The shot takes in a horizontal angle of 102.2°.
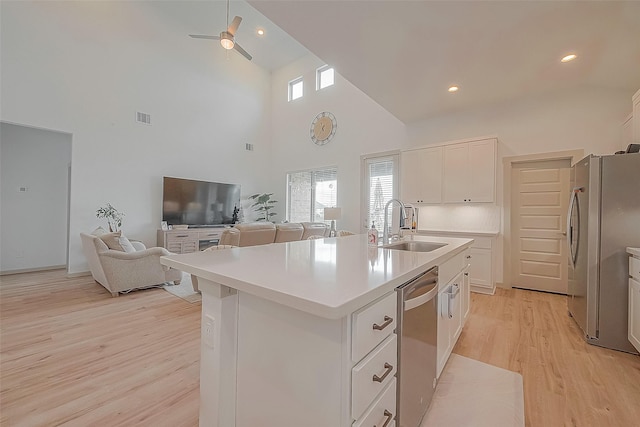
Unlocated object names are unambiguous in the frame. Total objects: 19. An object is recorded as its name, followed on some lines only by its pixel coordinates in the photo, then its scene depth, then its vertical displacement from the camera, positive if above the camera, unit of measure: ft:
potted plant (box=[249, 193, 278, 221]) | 23.93 +0.75
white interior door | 12.51 -0.30
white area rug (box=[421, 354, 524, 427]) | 4.88 -3.84
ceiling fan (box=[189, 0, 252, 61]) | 12.80 +8.81
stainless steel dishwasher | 3.60 -2.06
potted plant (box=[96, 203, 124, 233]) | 15.85 -0.32
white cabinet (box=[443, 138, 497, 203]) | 13.08 +2.40
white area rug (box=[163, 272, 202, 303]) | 11.45 -3.85
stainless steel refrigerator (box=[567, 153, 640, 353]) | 7.28 -0.60
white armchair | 11.32 -2.63
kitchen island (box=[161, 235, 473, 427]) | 2.63 -1.51
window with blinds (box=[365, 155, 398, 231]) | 18.12 +2.29
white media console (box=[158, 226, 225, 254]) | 17.62 -1.96
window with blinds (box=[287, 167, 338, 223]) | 21.74 +1.84
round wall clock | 21.40 +7.36
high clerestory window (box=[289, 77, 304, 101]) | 24.36 +12.02
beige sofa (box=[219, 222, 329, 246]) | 11.59 -1.03
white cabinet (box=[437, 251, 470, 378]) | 5.38 -2.15
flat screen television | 18.68 +0.75
